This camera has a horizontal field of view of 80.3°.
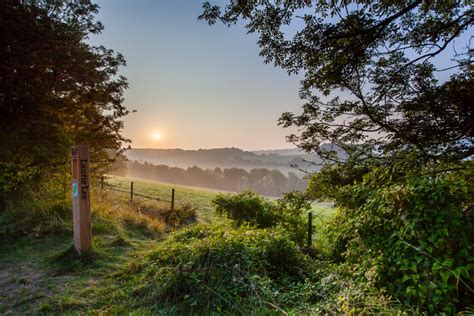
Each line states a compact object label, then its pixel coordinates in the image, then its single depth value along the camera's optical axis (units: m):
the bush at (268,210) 5.75
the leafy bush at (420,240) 2.20
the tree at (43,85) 6.82
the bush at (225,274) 2.90
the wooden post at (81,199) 5.07
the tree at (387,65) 3.81
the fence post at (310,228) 6.60
